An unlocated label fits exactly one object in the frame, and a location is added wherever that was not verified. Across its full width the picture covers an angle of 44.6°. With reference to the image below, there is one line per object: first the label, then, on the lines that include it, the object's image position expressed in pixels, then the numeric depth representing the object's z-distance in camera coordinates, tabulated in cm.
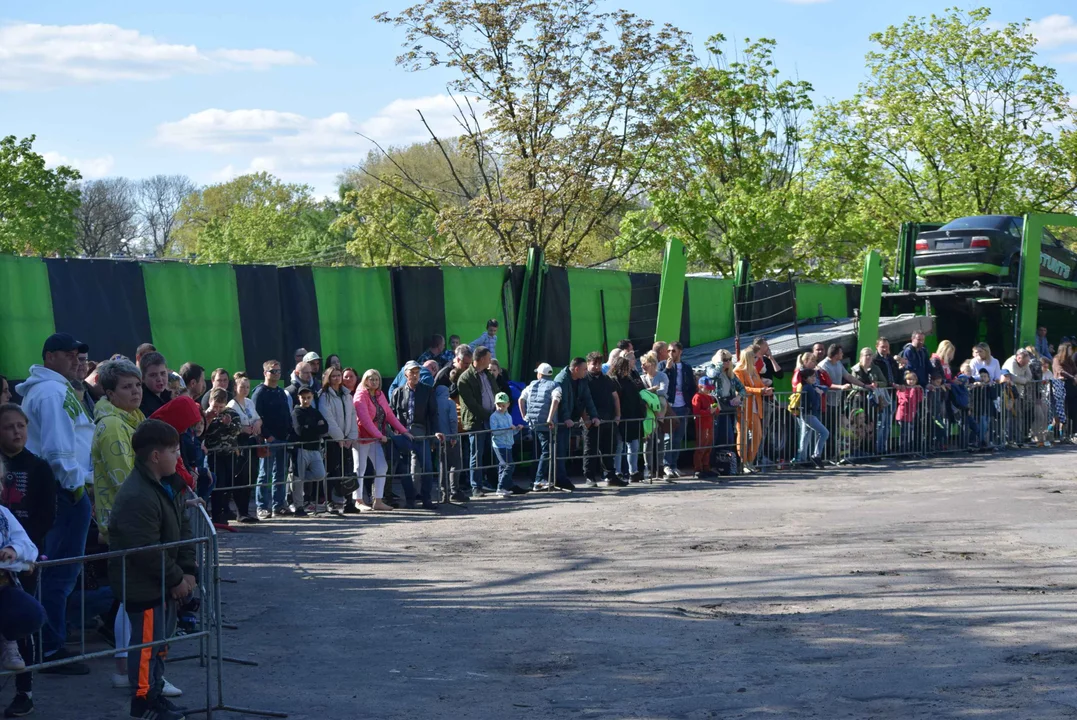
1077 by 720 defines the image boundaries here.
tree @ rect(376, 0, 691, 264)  3153
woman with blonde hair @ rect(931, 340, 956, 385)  2108
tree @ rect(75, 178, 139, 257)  8400
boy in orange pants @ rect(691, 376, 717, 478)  1797
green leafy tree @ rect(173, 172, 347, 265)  7531
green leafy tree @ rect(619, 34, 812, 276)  3631
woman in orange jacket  1820
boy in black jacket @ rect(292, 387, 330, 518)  1408
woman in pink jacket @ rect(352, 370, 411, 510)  1461
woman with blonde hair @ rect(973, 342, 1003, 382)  2175
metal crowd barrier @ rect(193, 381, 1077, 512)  1495
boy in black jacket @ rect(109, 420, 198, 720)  638
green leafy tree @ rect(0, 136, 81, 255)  5212
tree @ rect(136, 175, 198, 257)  10412
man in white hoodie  727
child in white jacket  602
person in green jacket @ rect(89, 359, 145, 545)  709
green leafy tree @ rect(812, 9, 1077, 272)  4053
